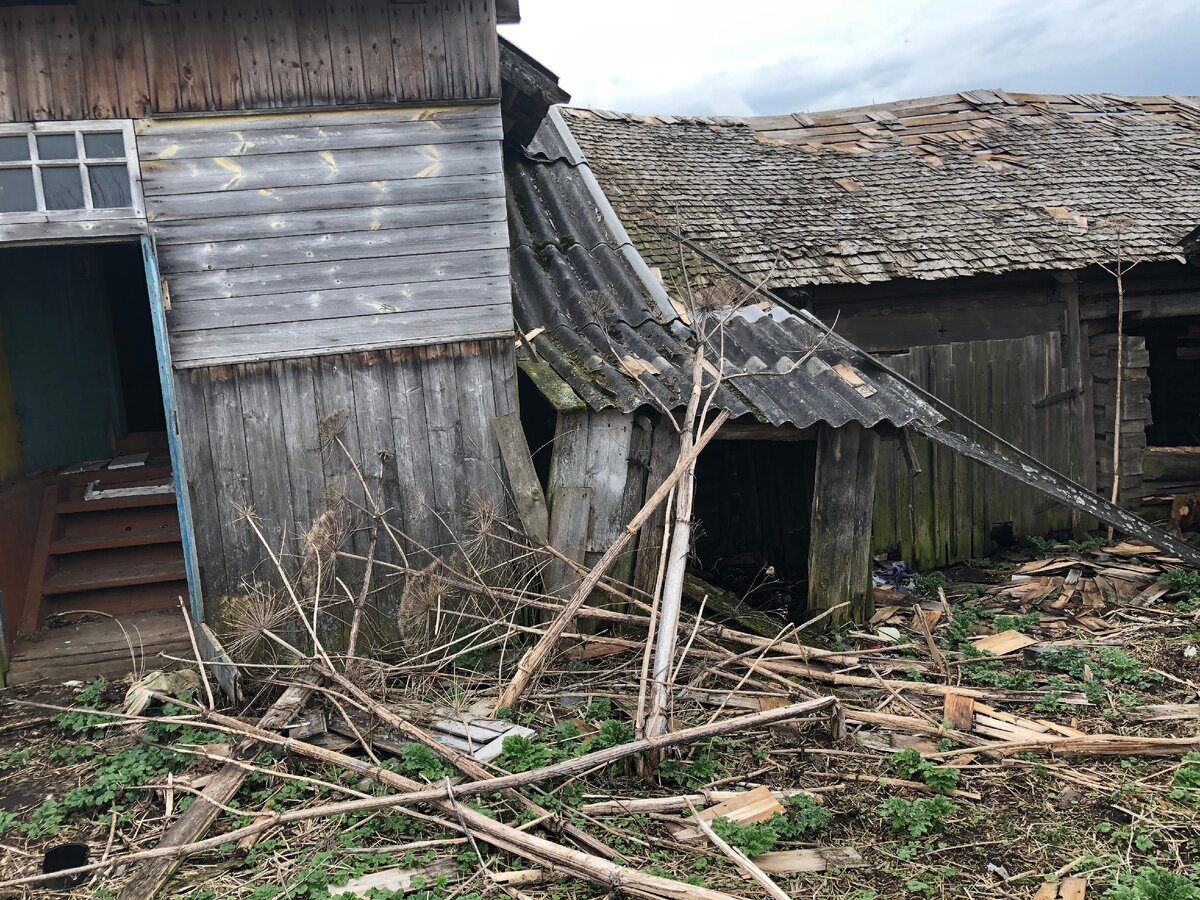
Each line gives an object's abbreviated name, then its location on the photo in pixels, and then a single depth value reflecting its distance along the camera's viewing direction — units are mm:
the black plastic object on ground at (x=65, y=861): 4117
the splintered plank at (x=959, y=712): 5422
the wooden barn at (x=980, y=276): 9609
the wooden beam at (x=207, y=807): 4004
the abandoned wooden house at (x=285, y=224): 5664
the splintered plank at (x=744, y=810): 4273
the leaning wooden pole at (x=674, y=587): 4871
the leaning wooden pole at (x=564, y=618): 5297
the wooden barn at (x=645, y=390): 6363
